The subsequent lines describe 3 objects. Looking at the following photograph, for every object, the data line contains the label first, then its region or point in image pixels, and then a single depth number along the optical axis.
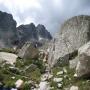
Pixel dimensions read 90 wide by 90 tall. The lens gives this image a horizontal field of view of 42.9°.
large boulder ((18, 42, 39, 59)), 13.88
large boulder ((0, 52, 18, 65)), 13.08
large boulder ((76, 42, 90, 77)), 8.42
